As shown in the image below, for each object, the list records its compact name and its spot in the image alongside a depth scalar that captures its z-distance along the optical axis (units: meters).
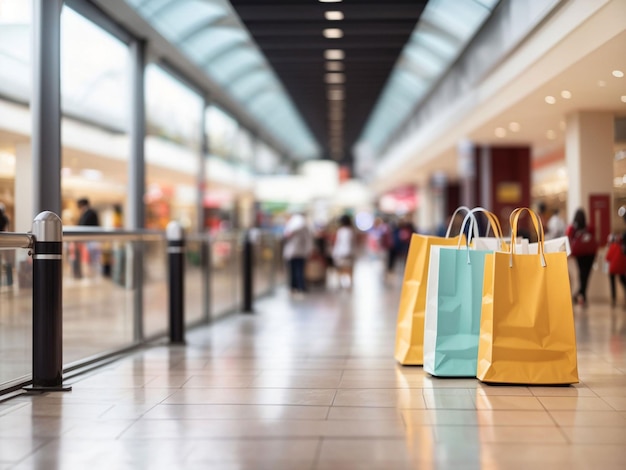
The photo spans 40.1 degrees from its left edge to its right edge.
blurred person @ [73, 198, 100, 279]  8.54
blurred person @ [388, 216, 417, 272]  23.34
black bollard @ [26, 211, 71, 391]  6.47
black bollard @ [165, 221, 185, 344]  9.45
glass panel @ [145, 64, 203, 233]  16.08
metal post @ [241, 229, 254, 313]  13.88
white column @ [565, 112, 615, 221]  14.52
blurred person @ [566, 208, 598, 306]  13.18
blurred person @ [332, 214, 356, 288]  19.25
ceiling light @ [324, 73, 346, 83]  17.21
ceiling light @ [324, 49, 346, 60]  14.48
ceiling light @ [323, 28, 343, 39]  12.70
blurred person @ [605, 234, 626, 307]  12.98
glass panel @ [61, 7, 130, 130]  9.96
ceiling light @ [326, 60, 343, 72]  15.80
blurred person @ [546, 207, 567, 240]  14.52
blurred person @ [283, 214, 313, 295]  16.81
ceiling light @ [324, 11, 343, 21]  11.59
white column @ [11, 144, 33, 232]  8.26
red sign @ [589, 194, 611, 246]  14.46
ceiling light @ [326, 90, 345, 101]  20.20
